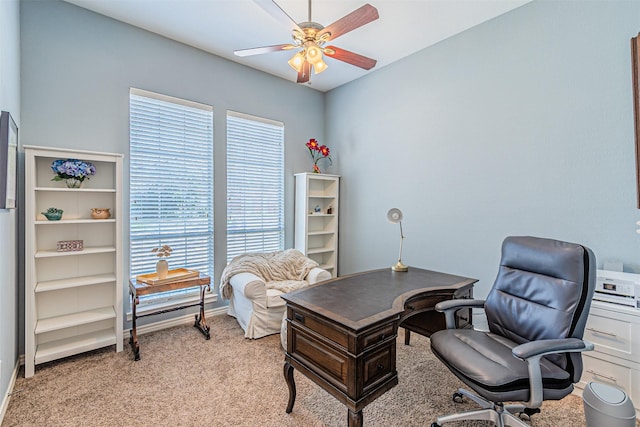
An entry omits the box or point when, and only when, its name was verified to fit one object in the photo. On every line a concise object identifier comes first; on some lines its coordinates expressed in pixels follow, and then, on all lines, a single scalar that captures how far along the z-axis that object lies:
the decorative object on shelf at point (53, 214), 2.41
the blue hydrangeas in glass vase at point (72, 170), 2.43
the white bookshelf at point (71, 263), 2.29
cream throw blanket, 3.22
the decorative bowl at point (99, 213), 2.63
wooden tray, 2.70
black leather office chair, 1.41
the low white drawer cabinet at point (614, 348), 1.88
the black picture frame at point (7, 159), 1.80
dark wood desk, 1.46
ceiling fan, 1.87
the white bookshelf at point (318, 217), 4.11
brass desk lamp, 2.67
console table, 2.63
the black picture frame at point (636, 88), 1.96
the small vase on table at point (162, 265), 2.77
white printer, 1.90
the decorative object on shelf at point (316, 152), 4.16
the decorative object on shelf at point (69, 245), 2.48
